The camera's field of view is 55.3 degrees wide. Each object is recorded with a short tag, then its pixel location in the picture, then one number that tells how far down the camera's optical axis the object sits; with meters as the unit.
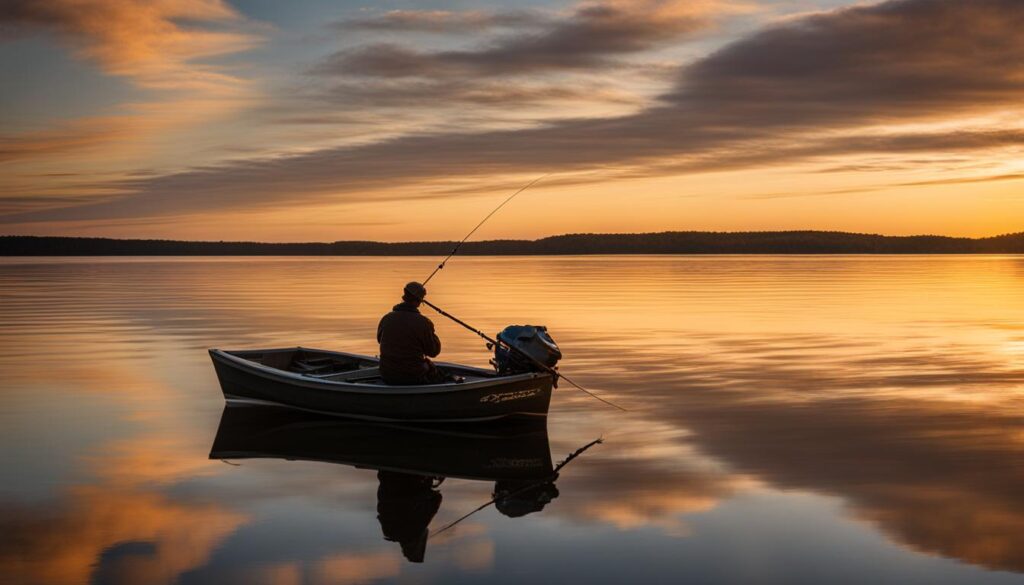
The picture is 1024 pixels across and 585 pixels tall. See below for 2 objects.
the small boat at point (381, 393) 13.59
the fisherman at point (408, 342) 13.66
